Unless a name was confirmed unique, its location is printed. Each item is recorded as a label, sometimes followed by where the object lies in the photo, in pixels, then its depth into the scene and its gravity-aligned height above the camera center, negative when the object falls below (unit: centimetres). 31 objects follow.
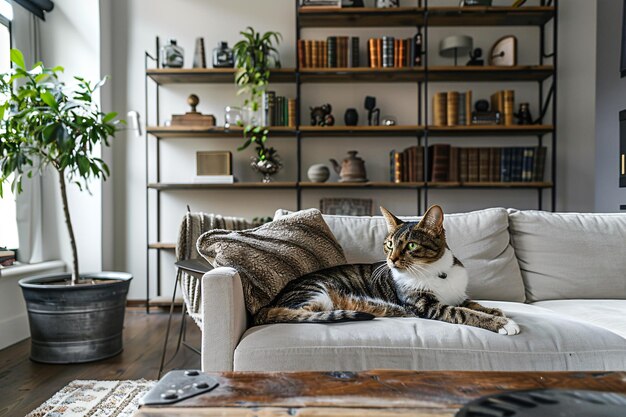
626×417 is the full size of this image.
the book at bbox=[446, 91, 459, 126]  398 +63
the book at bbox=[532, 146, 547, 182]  395 +21
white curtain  354 -5
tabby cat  174 -35
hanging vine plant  391 +84
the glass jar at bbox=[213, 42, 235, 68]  407 +105
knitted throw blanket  249 -27
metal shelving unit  395 +90
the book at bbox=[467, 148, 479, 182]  397 +19
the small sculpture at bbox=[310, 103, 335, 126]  412 +61
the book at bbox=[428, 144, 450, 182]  395 +22
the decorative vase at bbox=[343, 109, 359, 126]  412 +59
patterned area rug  208 -90
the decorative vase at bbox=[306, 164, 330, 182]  405 +14
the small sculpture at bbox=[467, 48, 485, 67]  409 +105
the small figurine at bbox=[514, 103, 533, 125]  409 +60
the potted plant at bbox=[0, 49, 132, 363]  264 -40
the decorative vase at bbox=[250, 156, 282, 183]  409 +20
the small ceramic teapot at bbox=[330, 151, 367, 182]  401 +17
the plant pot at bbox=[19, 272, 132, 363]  273 -69
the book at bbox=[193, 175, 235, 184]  405 +9
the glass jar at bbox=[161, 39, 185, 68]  405 +106
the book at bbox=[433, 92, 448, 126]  402 +64
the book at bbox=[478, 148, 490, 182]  397 +21
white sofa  154 -46
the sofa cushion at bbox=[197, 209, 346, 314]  178 -22
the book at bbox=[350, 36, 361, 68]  404 +108
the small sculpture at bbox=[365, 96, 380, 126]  414 +63
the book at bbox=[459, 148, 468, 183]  397 +21
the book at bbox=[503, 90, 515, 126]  400 +66
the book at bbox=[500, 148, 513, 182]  396 +24
